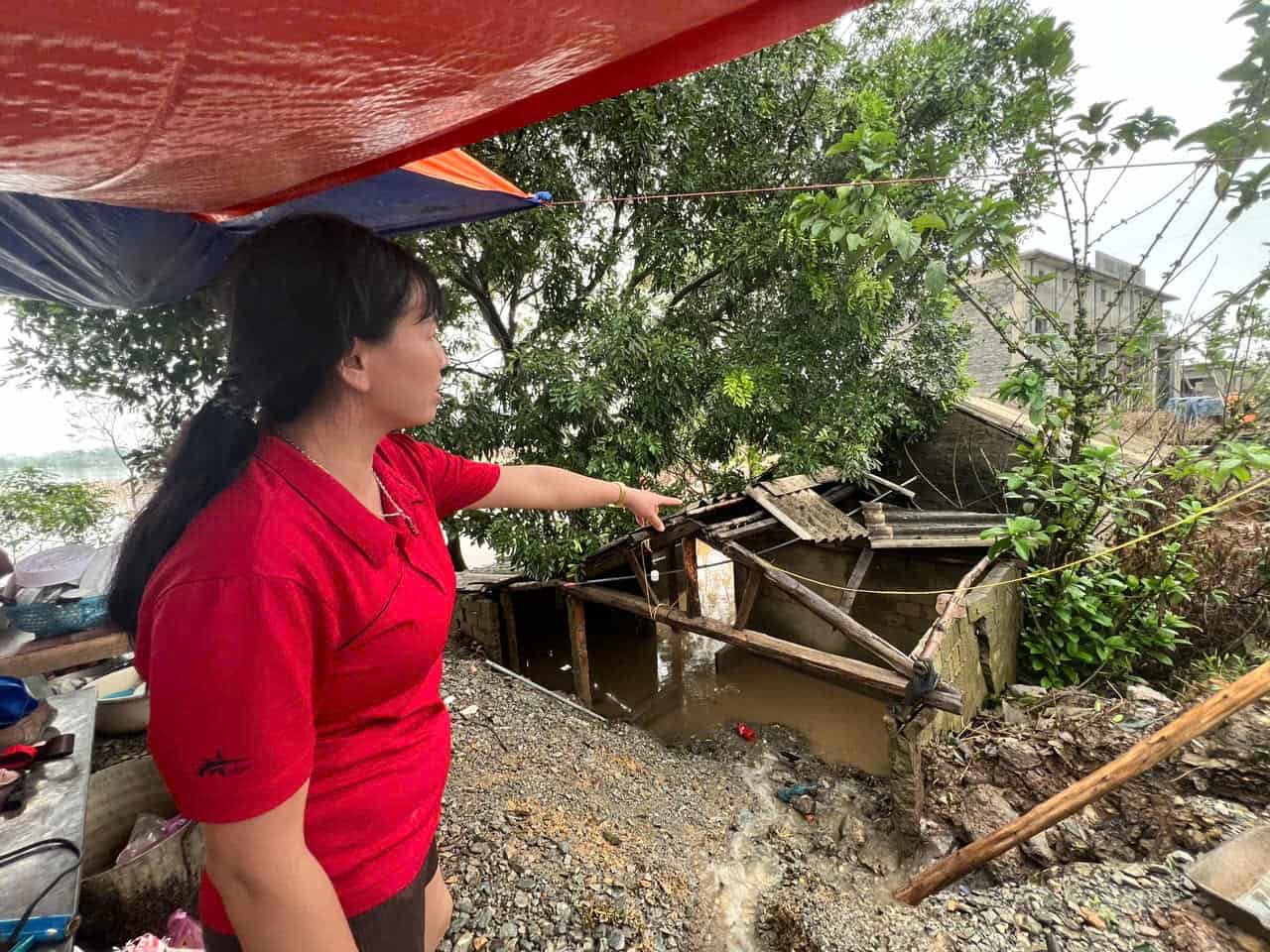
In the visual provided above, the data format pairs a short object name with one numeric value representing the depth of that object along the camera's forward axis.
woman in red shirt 0.78
